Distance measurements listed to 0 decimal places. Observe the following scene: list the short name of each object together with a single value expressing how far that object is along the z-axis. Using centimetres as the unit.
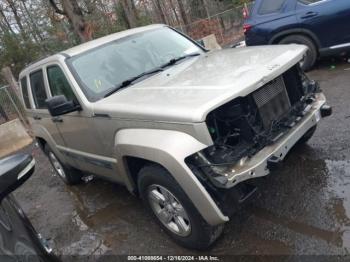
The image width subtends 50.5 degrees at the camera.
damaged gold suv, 287
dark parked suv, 696
